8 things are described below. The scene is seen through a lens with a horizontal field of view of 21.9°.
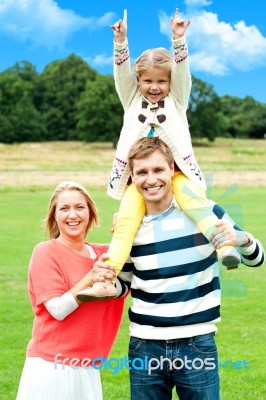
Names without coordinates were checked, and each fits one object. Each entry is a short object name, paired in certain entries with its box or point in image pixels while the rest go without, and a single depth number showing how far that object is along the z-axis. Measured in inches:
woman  110.7
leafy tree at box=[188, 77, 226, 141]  2918.3
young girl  115.2
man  102.7
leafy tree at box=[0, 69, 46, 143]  2800.2
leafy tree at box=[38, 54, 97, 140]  2965.1
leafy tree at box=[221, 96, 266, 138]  2847.0
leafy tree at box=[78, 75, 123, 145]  2842.0
